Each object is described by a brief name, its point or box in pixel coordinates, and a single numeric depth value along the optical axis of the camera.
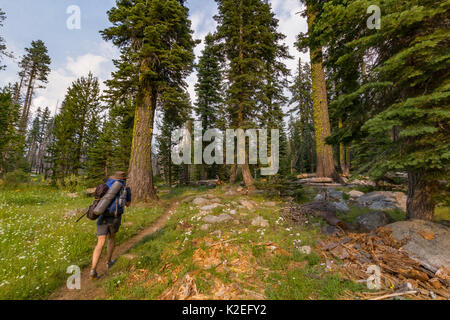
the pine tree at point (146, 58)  8.61
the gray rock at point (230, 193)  12.12
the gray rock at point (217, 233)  5.15
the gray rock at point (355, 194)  9.03
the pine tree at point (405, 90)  3.27
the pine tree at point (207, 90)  21.50
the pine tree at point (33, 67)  26.69
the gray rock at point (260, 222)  5.78
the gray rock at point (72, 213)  6.35
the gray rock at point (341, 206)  7.12
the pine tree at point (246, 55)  12.13
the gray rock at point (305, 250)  4.08
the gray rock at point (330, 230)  4.95
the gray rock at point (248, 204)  7.98
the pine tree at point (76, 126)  17.70
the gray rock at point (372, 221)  4.88
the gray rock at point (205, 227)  5.68
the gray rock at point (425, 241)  3.20
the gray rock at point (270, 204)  8.24
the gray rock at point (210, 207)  7.80
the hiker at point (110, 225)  3.78
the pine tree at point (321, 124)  10.48
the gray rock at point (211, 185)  18.86
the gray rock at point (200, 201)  9.20
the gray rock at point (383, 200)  7.07
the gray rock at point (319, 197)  8.25
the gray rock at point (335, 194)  8.65
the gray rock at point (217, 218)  6.24
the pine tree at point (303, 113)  26.75
